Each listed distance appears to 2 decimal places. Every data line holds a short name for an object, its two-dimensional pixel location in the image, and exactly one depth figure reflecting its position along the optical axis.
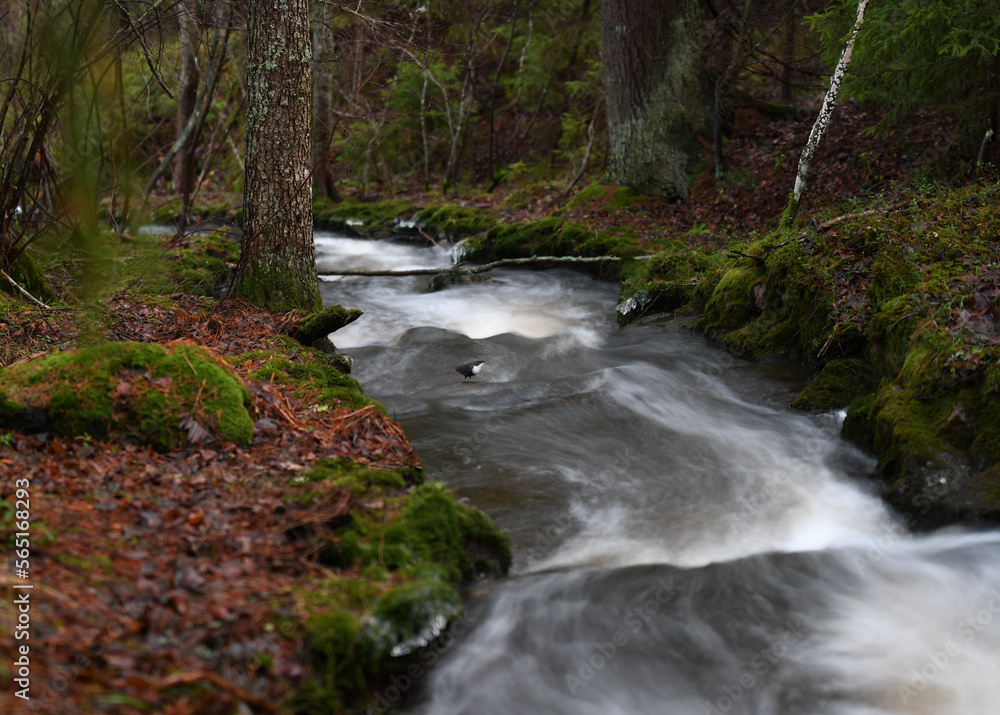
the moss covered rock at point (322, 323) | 6.48
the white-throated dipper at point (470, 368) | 7.48
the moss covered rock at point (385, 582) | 2.85
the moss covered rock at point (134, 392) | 3.88
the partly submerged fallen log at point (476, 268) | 9.65
